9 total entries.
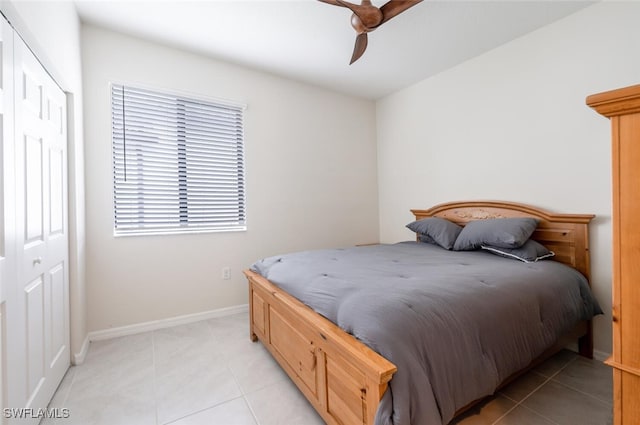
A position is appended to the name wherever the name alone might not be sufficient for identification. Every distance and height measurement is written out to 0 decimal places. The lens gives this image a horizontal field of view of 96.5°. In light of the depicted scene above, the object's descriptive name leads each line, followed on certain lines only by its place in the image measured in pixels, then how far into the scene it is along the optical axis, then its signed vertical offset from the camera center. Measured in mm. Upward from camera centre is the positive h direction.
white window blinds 2559 +504
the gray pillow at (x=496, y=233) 2166 -186
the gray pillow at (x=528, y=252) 2113 -327
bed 1025 -648
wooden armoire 672 -99
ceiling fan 1811 +1326
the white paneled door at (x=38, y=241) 1324 -133
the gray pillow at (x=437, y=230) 2641 -192
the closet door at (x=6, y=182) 1174 +152
